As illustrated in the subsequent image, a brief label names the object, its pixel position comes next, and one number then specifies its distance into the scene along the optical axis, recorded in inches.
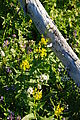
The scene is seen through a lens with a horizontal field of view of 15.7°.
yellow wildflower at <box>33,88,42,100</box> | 130.0
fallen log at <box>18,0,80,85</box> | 154.6
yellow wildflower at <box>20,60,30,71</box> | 141.6
